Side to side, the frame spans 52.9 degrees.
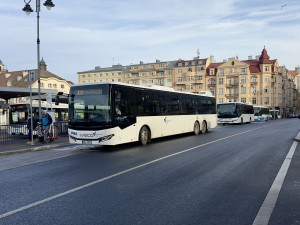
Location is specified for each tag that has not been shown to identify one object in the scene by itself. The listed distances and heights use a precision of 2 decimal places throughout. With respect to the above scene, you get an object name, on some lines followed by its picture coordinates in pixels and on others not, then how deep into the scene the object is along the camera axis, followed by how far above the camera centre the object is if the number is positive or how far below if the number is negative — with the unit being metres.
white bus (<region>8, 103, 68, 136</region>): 21.48 -0.20
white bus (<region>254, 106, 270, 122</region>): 54.93 -1.13
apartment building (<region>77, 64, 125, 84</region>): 101.67 +12.08
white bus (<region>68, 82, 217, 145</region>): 12.41 -0.22
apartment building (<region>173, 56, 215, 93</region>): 88.50 +9.94
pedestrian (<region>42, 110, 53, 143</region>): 15.97 -0.66
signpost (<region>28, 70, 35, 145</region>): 14.61 +1.66
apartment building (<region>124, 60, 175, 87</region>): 92.07 +11.01
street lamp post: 16.14 +5.43
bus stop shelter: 21.50 +1.29
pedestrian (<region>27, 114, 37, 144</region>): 16.05 -1.01
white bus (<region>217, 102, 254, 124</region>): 37.09 -0.51
